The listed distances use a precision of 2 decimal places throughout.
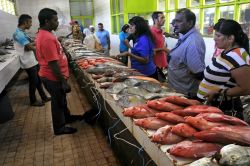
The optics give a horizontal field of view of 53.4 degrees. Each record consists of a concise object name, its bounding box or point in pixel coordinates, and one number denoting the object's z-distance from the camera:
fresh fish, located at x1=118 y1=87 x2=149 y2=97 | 2.44
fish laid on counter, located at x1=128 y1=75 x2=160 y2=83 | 2.94
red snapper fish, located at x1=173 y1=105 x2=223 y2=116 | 1.68
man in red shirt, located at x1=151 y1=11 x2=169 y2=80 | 4.46
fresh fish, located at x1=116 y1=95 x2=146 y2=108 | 2.20
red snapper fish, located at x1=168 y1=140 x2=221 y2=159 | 1.30
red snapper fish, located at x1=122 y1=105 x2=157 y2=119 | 1.91
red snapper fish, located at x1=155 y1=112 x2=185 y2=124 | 1.67
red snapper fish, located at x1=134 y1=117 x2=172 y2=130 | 1.71
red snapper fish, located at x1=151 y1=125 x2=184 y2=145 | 1.49
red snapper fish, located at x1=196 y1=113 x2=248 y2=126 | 1.50
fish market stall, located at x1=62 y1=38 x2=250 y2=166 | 1.33
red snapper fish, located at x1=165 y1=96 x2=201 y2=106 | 1.93
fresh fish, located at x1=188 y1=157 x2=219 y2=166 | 1.18
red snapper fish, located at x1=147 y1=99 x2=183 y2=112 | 1.90
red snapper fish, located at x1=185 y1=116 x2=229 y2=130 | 1.47
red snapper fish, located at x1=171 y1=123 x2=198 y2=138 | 1.47
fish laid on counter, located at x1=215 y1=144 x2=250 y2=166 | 1.11
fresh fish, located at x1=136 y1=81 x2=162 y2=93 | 2.52
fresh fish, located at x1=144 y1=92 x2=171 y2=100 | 2.27
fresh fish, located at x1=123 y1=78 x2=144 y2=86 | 2.79
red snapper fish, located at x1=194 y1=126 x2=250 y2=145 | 1.27
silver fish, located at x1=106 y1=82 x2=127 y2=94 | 2.69
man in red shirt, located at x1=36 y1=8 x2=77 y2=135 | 3.14
